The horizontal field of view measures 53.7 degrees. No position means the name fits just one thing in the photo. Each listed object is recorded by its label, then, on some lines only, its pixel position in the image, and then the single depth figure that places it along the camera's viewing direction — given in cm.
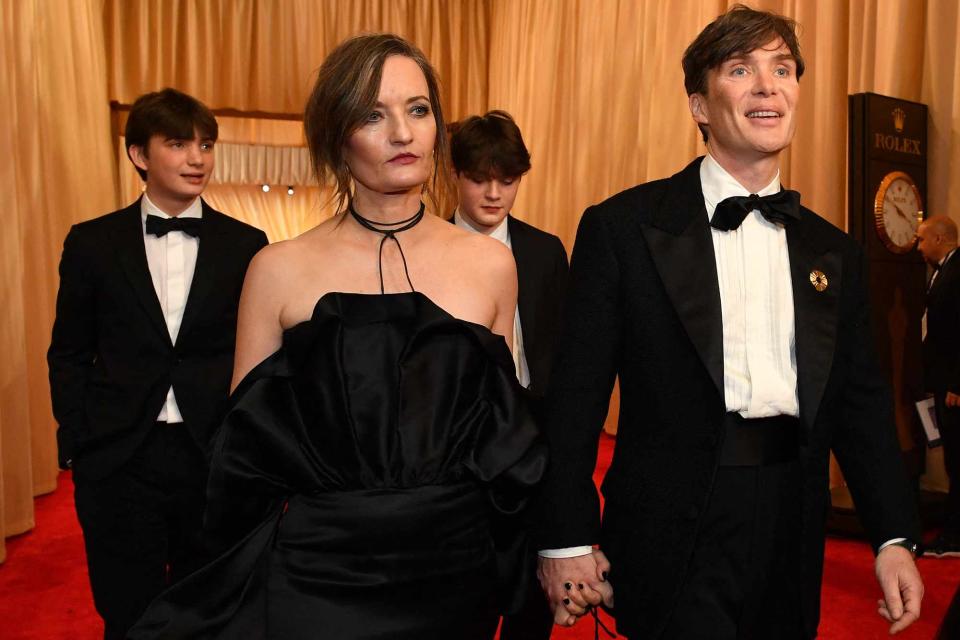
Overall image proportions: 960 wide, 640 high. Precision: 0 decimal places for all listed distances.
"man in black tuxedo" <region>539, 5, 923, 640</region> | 180
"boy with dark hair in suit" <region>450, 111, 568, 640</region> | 289
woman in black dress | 169
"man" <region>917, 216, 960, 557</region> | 458
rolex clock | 482
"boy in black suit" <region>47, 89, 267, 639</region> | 287
